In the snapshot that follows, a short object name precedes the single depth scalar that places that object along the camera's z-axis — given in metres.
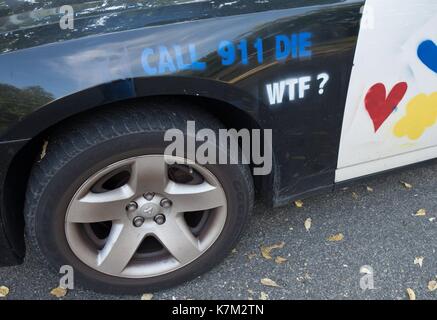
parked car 1.73
